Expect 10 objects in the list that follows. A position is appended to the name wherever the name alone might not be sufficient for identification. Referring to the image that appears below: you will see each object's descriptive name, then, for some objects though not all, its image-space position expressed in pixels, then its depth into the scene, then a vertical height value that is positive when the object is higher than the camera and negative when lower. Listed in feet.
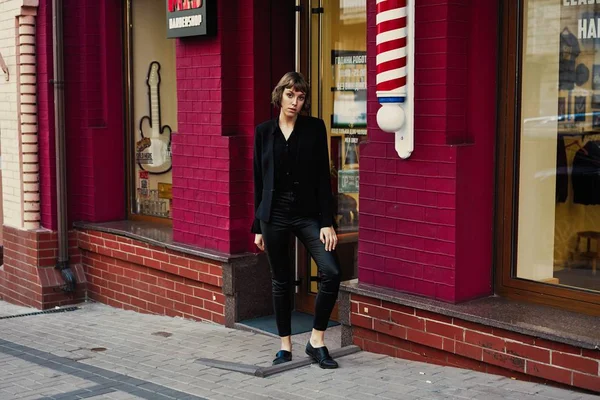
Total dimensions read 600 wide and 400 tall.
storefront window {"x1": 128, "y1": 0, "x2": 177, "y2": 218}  31.07 +0.56
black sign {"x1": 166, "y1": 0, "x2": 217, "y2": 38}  24.93 +2.92
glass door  24.82 +0.74
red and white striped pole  19.93 +1.39
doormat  24.40 -5.42
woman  19.75 -1.43
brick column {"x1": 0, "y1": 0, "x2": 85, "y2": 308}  31.24 -1.62
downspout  30.96 -0.78
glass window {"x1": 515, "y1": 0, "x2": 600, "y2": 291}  19.06 -0.53
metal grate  30.55 -6.24
